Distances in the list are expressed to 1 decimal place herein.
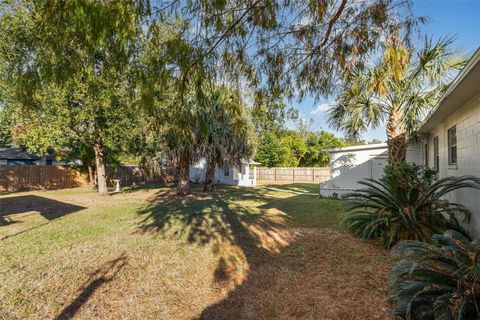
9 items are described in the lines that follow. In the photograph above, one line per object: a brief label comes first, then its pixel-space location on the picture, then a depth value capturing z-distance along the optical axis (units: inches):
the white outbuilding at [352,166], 513.3
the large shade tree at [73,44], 113.1
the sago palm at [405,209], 211.3
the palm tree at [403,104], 328.2
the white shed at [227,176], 888.5
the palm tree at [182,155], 537.6
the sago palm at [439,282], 104.4
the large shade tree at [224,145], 541.3
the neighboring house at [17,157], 966.4
